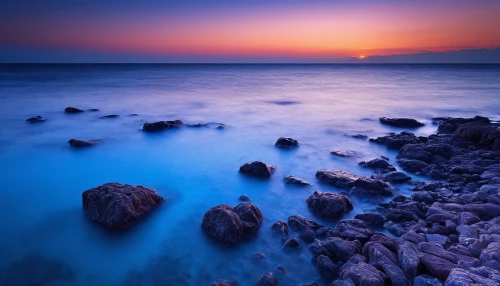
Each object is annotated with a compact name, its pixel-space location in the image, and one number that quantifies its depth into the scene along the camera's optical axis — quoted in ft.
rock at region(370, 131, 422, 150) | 36.73
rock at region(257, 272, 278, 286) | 14.57
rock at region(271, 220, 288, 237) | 18.90
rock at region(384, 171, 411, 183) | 26.18
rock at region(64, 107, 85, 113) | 62.56
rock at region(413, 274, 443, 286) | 12.60
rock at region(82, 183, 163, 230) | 19.57
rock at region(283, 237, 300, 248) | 17.44
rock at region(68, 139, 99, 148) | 38.60
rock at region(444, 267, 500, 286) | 11.94
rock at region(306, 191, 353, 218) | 20.72
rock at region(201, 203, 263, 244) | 18.12
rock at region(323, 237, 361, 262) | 15.60
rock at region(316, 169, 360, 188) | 25.45
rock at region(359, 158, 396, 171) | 29.72
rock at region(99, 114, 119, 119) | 57.95
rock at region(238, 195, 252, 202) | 24.45
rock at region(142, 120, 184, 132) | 47.50
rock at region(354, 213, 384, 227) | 19.49
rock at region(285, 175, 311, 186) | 26.82
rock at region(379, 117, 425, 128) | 49.73
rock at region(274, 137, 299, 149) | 38.79
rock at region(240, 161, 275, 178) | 28.73
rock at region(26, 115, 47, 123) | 53.47
